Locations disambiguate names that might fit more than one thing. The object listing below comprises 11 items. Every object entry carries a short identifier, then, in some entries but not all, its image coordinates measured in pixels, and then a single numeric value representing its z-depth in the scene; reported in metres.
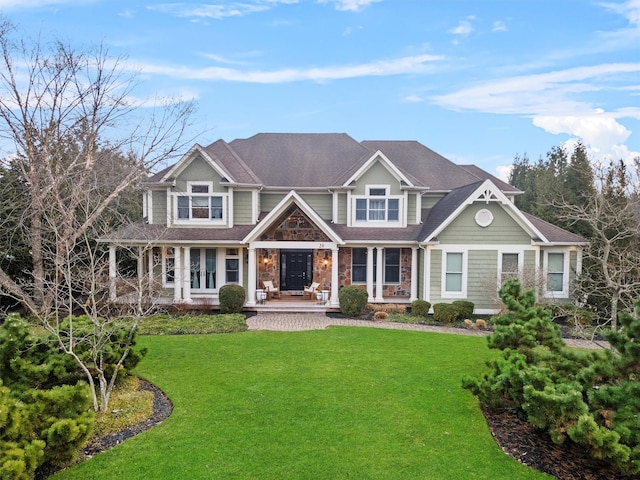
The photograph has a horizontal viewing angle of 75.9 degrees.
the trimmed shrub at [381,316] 16.75
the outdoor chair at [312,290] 19.08
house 17.34
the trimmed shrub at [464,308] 16.39
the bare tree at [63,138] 16.81
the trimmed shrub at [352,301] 17.08
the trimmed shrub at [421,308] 17.05
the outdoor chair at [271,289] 19.13
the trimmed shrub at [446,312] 16.11
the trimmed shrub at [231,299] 17.11
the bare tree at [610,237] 14.98
